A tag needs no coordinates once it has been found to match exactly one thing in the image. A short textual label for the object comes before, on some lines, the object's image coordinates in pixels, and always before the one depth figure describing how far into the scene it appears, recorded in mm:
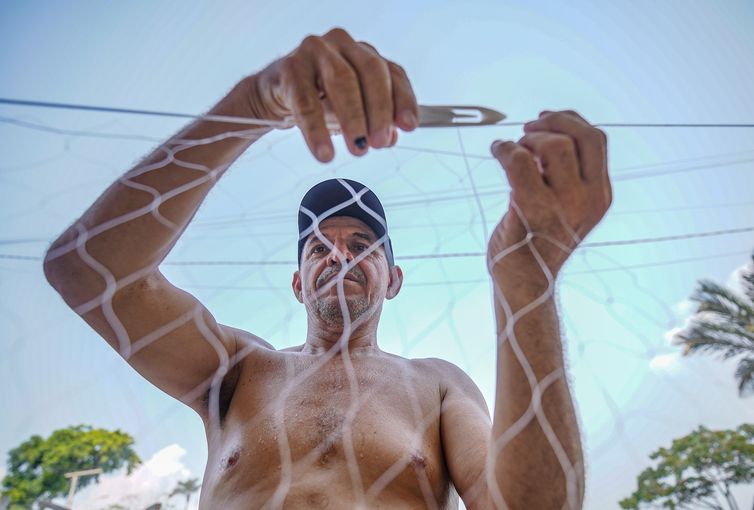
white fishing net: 459
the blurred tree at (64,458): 4086
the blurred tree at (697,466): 4320
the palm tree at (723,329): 3547
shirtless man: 435
